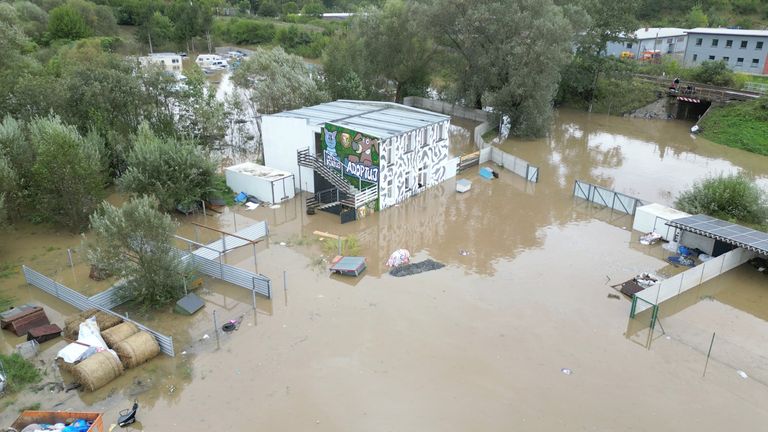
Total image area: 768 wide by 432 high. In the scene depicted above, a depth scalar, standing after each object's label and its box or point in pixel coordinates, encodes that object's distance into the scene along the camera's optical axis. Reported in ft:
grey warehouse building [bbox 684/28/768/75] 190.08
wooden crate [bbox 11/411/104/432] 47.78
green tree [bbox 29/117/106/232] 84.38
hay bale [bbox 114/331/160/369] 56.90
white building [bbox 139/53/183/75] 236.65
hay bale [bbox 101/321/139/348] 58.29
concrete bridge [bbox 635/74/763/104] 162.40
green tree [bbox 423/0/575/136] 142.31
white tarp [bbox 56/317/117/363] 56.49
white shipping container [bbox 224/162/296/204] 102.68
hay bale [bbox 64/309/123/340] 60.95
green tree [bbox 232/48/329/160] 137.59
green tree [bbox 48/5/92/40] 237.66
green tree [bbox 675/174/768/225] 90.53
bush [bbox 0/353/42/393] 54.70
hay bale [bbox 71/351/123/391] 53.68
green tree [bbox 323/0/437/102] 163.22
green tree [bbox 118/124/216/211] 92.22
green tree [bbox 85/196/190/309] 65.10
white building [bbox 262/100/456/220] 98.63
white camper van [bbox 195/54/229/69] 246.06
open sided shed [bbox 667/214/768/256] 76.18
